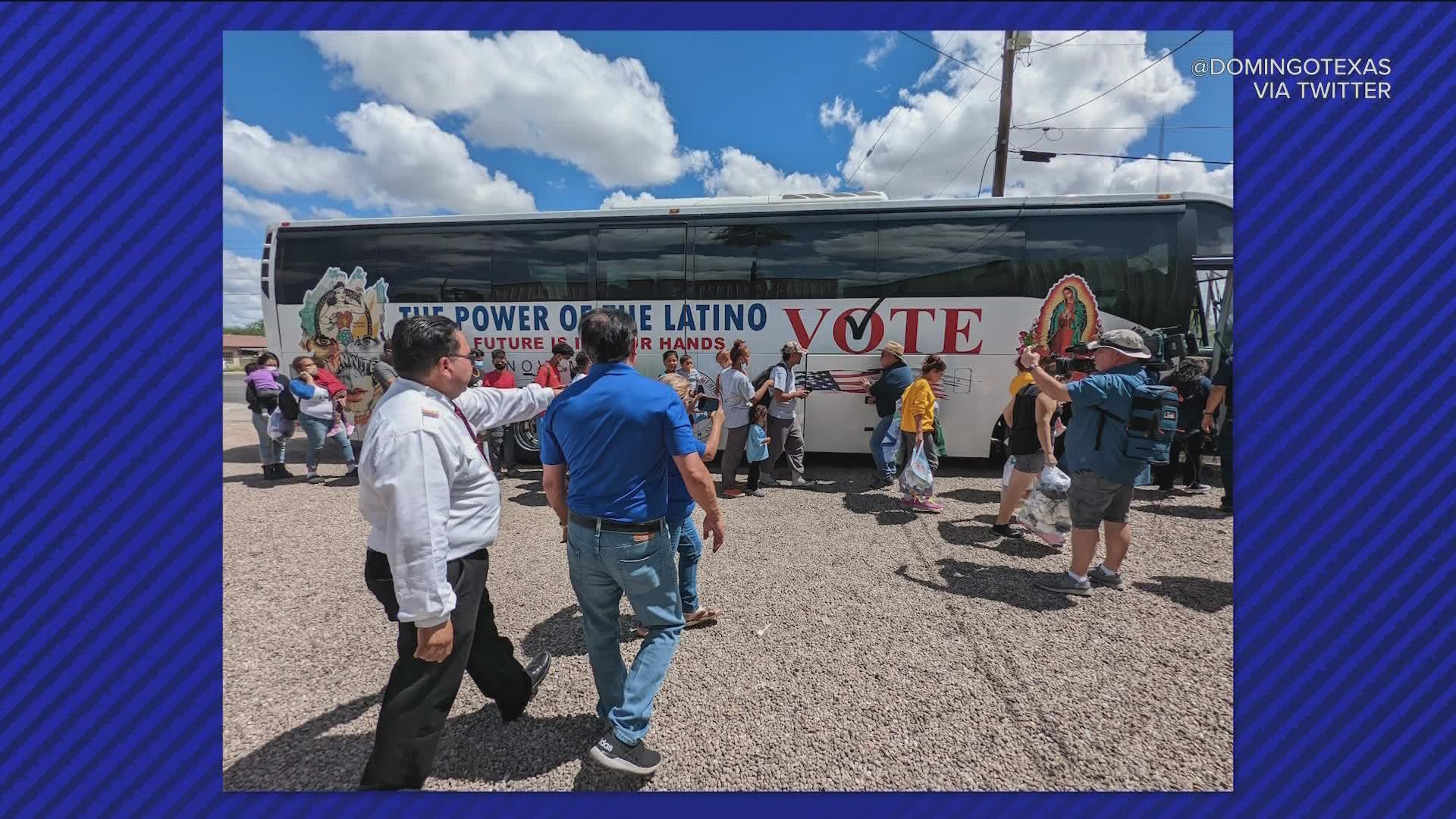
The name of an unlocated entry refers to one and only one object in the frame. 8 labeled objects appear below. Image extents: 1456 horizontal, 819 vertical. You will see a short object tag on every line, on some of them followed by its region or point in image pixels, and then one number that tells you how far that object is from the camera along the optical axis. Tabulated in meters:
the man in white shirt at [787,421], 5.69
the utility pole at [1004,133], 10.12
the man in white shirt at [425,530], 1.43
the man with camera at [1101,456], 2.88
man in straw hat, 5.59
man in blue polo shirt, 1.74
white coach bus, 5.60
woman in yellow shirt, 4.95
